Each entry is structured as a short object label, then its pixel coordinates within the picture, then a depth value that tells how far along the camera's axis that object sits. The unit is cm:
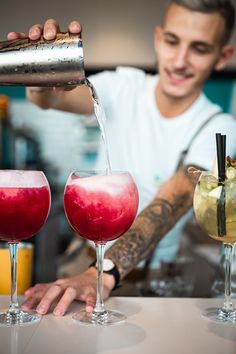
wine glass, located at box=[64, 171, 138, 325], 121
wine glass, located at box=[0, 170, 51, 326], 120
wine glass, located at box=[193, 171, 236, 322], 125
